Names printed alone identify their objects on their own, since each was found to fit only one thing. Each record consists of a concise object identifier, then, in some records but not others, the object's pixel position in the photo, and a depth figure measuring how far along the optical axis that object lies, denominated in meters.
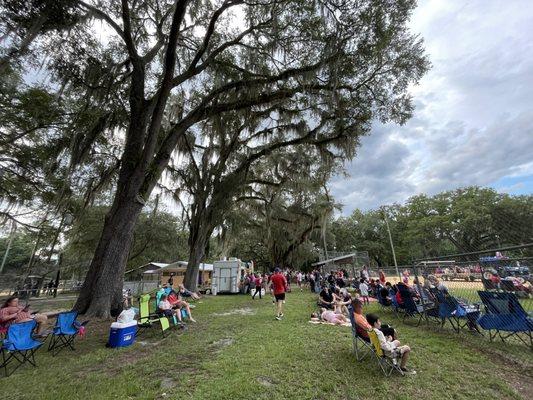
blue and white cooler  5.18
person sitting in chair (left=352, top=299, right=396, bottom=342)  4.23
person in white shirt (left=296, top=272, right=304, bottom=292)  20.55
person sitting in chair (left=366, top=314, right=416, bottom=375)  3.72
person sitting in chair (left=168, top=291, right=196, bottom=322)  7.36
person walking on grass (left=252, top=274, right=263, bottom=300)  13.85
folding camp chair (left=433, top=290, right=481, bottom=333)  5.55
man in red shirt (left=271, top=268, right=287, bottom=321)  7.77
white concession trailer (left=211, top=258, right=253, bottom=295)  17.23
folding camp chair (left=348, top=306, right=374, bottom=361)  4.27
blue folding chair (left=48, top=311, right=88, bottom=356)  5.07
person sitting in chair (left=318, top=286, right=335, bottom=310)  8.24
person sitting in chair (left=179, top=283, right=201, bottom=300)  10.47
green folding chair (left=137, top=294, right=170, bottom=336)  6.15
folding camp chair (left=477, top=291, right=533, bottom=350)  4.49
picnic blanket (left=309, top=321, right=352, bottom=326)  7.01
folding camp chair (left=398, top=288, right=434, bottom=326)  6.68
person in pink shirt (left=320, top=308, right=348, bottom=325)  7.12
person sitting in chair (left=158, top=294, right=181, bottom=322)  6.66
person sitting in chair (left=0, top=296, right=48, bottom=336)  5.33
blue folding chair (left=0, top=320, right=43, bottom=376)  4.11
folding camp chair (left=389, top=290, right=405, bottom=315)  7.61
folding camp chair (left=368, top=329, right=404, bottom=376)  3.70
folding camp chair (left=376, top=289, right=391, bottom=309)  8.54
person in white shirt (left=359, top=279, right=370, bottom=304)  10.38
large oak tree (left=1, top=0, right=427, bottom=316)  7.51
